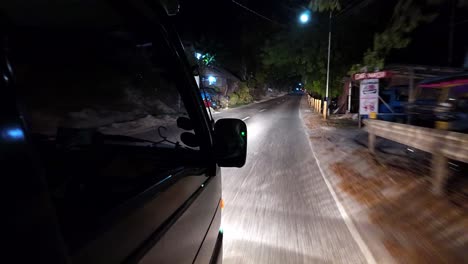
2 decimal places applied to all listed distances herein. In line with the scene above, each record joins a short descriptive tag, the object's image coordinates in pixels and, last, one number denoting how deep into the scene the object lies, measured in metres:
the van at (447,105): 6.57
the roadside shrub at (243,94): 40.87
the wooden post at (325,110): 20.20
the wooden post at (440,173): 5.39
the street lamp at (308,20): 18.41
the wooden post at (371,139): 9.34
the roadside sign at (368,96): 12.67
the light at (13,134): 0.62
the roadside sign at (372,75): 12.07
